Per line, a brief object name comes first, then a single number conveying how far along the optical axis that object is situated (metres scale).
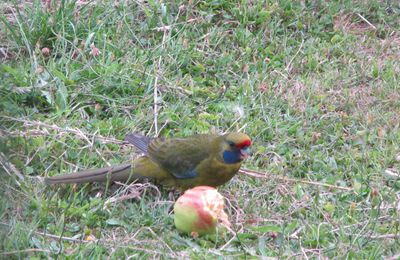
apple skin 9.40
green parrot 10.27
